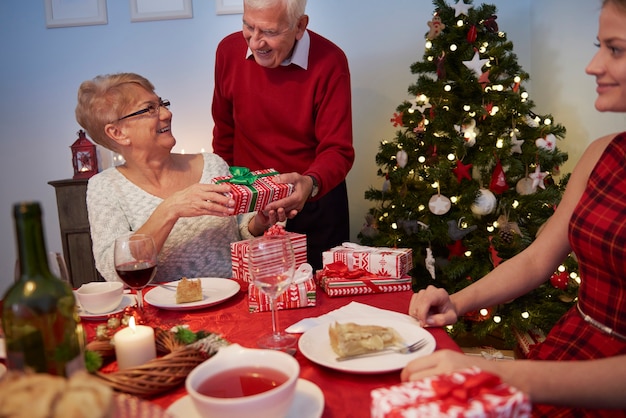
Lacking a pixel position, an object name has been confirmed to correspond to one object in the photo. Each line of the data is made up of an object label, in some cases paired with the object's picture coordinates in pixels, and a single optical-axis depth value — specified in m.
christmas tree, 2.96
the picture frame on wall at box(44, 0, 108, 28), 3.78
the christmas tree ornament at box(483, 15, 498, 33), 3.09
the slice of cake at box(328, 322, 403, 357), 1.02
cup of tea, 0.72
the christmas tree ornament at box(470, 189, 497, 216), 2.99
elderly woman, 1.98
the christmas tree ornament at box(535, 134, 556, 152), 2.95
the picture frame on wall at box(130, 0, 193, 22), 3.75
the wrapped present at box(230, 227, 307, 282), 1.66
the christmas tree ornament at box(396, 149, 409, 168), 3.20
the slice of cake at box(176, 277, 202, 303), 1.43
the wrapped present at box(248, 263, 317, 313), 1.37
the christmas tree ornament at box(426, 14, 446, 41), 3.15
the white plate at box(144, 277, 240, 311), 1.40
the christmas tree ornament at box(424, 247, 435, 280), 3.09
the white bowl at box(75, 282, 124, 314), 1.34
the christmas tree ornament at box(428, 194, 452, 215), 3.03
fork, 1.02
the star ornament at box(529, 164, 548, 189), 2.96
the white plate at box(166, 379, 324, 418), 0.84
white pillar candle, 0.99
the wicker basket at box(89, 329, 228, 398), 0.88
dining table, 0.91
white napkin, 1.22
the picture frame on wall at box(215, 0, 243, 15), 3.73
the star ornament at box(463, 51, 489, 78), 3.04
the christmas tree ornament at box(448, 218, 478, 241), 3.02
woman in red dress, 0.92
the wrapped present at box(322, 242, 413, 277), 1.52
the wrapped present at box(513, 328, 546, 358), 2.99
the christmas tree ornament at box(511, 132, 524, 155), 2.99
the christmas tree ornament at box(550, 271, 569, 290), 2.85
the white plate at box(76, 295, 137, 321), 1.35
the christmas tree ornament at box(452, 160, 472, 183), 3.03
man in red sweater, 2.30
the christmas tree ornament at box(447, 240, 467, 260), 3.18
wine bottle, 0.77
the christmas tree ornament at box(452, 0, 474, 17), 3.12
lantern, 3.64
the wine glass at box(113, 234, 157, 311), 1.31
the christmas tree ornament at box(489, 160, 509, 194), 3.01
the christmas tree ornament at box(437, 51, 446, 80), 3.13
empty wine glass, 1.13
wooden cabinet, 3.49
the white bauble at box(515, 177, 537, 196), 2.99
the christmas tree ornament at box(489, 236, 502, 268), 2.96
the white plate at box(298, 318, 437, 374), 0.97
